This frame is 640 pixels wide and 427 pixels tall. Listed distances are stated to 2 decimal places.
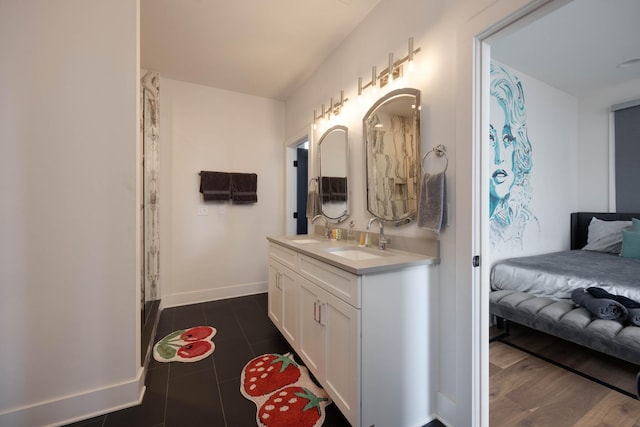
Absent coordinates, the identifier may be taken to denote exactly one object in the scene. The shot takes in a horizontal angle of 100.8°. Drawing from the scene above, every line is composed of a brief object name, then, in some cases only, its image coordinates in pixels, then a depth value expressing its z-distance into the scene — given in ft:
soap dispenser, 7.47
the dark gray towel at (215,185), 10.78
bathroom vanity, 4.15
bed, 5.67
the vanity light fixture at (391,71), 5.31
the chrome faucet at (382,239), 6.11
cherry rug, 6.79
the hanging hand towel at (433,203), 4.69
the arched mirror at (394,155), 5.51
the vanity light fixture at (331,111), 7.87
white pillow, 10.08
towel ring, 4.79
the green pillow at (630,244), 9.04
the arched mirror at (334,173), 7.88
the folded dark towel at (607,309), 5.79
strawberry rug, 4.73
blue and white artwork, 8.85
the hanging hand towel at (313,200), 9.59
